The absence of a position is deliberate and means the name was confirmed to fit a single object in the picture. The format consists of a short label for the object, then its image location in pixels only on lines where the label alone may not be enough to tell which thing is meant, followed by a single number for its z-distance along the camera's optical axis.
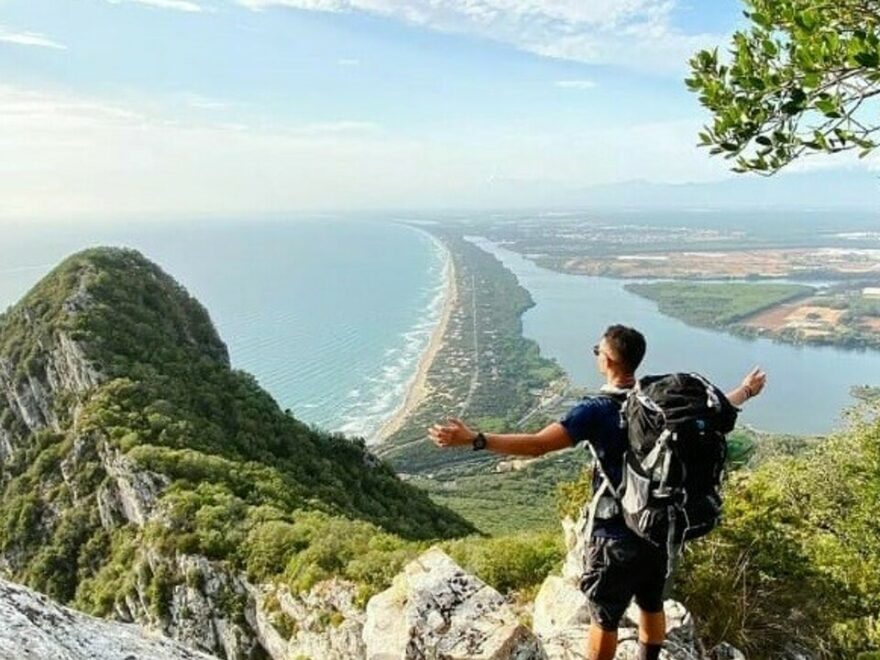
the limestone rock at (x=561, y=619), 6.09
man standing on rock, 4.02
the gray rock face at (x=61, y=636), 2.84
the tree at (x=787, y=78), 3.96
